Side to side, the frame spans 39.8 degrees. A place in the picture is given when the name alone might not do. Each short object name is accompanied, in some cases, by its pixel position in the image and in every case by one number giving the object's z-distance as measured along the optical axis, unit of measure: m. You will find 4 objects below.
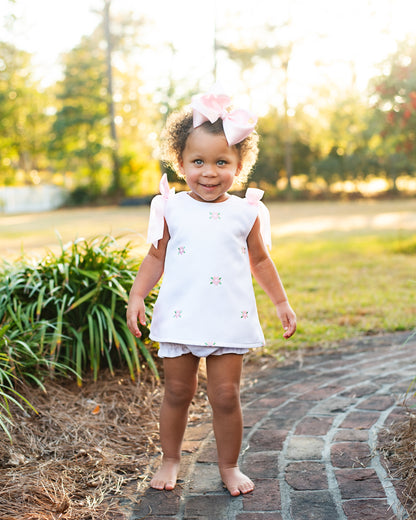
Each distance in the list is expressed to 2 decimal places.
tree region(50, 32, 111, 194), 28.27
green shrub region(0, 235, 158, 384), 3.06
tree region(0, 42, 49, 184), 29.95
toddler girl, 2.20
